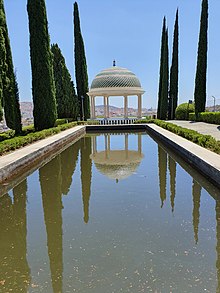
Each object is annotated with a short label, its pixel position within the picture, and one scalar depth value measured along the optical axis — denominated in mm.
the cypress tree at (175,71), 26594
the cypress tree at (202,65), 21139
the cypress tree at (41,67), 14922
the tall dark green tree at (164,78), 26625
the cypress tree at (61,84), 23641
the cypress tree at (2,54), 11037
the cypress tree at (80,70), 26406
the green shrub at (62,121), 20870
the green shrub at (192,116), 23016
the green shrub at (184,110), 25384
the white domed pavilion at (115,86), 26859
